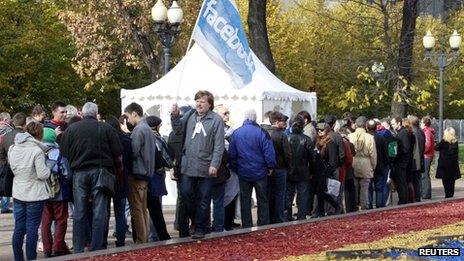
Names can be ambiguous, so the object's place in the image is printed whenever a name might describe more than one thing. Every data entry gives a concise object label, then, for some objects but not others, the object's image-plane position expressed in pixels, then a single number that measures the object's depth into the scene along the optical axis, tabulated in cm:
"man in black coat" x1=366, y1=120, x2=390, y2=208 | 2352
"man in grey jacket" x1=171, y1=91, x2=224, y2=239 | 1536
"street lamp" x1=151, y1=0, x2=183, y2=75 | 2769
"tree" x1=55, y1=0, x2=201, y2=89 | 4378
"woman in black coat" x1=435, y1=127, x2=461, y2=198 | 2653
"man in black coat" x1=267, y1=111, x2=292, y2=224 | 1873
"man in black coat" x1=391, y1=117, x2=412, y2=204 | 2448
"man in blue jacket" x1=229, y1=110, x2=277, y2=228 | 1753
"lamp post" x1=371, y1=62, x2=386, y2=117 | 3840
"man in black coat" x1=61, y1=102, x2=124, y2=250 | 1443
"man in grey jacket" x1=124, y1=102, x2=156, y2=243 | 1573
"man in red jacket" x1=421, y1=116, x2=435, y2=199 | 2803
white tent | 2489
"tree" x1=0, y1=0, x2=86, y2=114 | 5181
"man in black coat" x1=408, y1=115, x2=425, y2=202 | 2553
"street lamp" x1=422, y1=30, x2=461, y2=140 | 3544
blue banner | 2334
